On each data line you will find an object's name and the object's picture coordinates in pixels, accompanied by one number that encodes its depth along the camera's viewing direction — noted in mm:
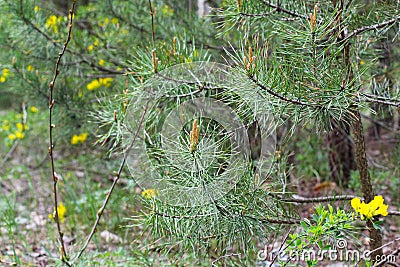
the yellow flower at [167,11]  2395
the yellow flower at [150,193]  1352
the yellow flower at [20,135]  3338
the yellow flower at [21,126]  3368
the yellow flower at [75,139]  2715
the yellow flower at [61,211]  2464
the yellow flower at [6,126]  3612
